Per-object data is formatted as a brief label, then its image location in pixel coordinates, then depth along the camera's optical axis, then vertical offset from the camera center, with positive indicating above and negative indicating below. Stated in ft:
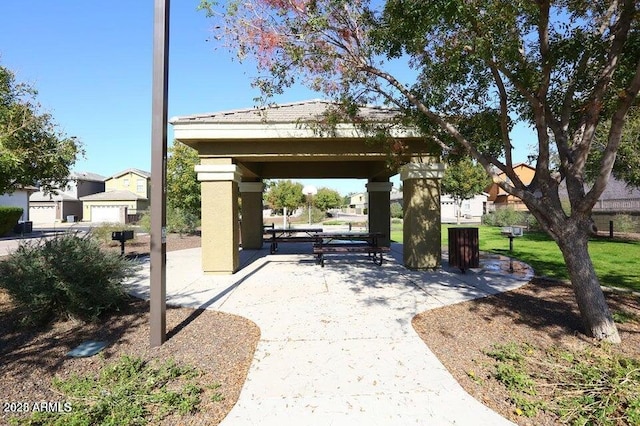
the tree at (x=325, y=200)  185.88 +7.55
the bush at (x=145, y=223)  70.85 -1.45
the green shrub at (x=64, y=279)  17.72 -3.23
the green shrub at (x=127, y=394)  10.07 -5.52
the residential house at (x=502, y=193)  155.74 +10.57
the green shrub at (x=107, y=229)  54.54 -2.07
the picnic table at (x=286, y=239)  40.58 -2.77
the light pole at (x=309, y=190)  71.12 +4.97
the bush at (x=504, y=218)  88.23 -1.03
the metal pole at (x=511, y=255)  32.27 -4.66
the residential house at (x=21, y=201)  93.82 +4.09
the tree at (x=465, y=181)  113.50 +10.53
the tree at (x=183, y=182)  71.72 +6.56
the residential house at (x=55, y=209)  144.66 +2.98
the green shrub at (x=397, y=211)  162.01 +1.56
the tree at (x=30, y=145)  20.96 +4.68
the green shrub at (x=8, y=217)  78.64 -0.18
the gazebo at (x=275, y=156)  29.37 +5.16
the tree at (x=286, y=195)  148.09 +8.58
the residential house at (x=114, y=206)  145.28 +3.98
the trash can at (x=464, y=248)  29.22 -2.76
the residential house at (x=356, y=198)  355.15 +16.18
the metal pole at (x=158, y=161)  15.02 +2.26
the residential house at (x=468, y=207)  173.93 +3.40
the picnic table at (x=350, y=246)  32.94 -2.95
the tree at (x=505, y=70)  15.78 +7.51
